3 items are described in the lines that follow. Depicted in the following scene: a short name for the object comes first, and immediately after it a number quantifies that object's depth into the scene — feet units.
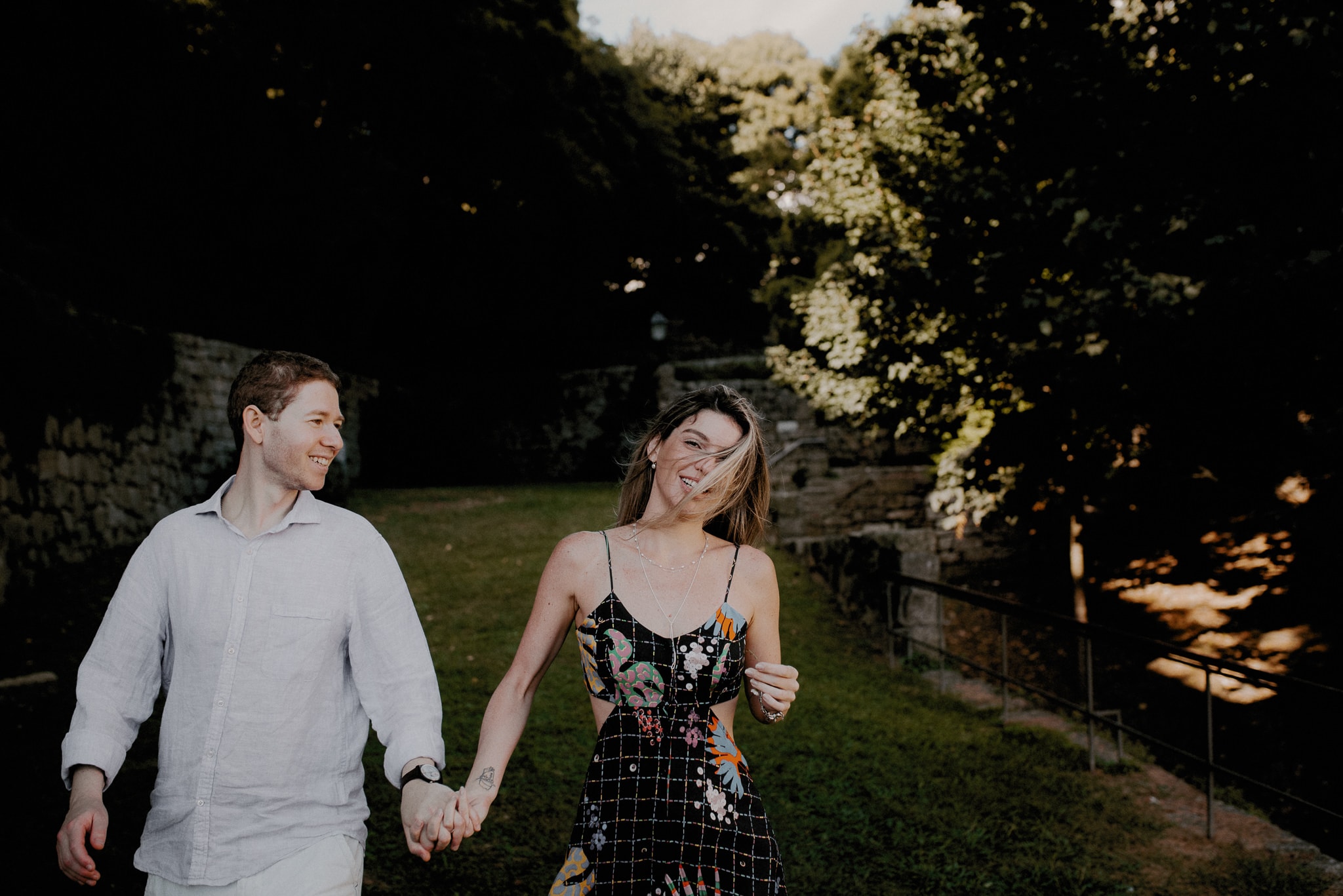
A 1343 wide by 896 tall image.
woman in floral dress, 7.11
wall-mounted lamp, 71.77
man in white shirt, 6.58
